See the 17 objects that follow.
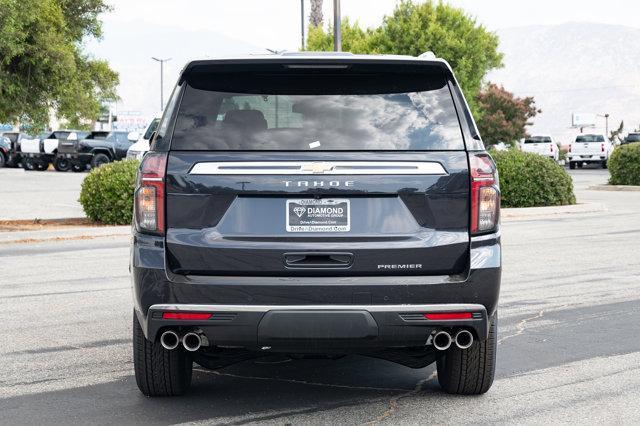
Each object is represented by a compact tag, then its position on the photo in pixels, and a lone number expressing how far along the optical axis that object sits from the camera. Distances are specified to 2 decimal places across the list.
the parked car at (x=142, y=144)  25.45
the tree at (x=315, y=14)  67.94
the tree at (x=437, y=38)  57.69
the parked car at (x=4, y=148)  55.31
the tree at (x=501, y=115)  82.38
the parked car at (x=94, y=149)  46.81
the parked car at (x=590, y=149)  58.22
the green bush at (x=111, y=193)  19.48
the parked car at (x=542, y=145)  58.97
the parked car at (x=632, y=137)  59.16
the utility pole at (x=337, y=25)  26.58
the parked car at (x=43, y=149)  49.31
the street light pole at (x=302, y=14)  63.81
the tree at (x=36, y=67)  18.69
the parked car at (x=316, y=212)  5.51
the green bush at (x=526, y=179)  24.33
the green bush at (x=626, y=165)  34.50
